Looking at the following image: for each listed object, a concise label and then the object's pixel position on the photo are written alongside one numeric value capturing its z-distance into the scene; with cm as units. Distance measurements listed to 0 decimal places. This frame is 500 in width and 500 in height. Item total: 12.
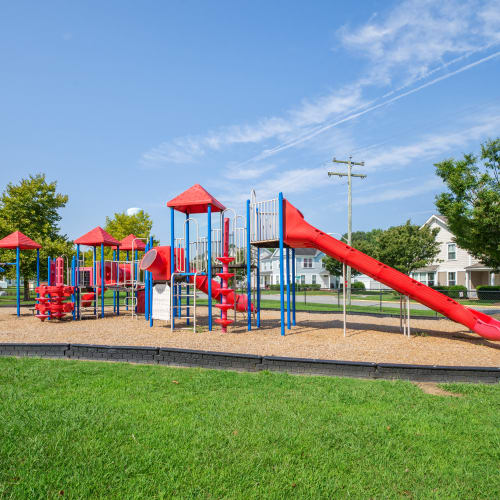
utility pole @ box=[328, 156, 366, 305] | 2958
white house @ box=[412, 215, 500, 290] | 3853
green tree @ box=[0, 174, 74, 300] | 2628
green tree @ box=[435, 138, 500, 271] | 1510
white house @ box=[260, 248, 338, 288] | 6281
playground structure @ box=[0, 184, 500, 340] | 1057
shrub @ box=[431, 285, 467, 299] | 2975
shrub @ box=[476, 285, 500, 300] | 2976
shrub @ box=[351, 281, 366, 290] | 5778
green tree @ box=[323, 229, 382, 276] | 4236
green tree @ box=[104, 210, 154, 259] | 3522
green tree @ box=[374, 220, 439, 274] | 3634
